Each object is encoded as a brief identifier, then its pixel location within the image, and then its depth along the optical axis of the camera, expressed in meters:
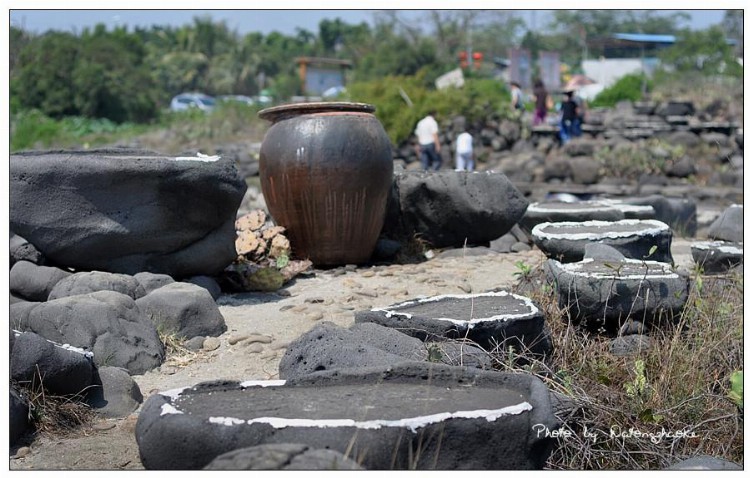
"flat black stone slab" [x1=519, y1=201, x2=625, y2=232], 7.63
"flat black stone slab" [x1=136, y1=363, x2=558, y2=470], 2.88
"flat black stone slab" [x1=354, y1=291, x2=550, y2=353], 4.36
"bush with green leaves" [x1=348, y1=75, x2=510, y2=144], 18.25
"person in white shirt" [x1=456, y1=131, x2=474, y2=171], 13.82
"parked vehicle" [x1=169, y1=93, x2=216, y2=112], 36.45
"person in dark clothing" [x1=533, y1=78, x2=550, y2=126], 19.31
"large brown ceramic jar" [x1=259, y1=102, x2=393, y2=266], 6.86
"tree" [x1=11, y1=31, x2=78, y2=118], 28.50
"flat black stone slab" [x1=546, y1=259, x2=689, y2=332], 4.93
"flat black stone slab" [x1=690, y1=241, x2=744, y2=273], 6.46
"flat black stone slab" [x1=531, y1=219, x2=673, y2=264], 6.02
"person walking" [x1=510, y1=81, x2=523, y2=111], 19.14
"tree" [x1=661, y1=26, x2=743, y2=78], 28.94
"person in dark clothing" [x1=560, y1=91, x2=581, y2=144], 18.50
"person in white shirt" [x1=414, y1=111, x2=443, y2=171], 14.27
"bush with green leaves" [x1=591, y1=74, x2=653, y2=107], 27.94
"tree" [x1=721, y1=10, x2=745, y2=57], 27.77
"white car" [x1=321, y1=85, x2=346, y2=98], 35.23
